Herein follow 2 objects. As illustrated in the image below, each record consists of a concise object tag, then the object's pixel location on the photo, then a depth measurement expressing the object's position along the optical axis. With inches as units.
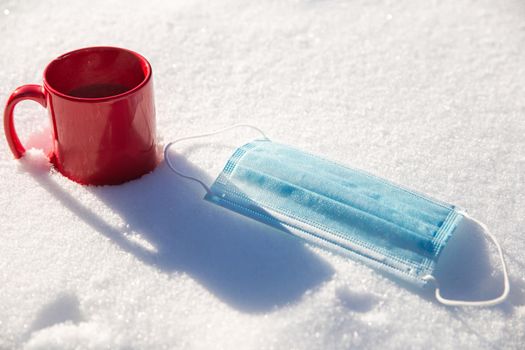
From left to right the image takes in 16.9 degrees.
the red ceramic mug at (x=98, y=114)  54.1
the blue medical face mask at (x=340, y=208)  54.1
